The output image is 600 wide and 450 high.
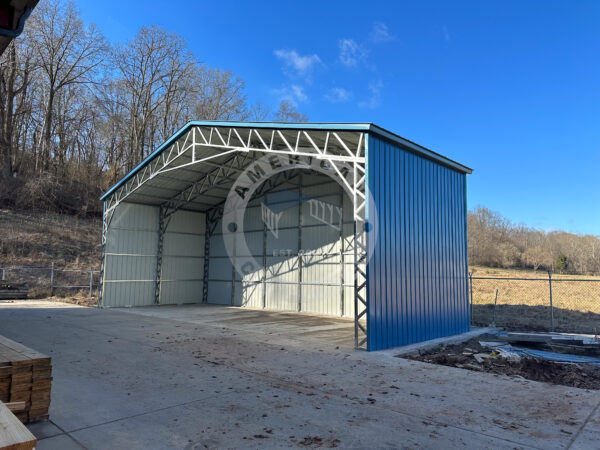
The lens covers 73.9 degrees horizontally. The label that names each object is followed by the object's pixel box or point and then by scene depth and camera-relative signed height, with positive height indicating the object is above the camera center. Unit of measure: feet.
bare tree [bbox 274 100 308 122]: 103.28 +38.05
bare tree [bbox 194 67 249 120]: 105.19 +42.59
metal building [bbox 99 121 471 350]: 32.40 +4.01
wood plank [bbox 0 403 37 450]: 6.41 -2.96
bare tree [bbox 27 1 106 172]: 95.25 +50.49
